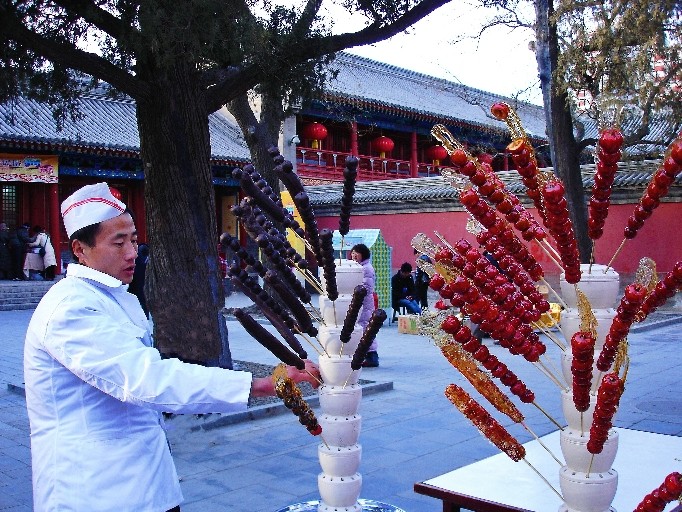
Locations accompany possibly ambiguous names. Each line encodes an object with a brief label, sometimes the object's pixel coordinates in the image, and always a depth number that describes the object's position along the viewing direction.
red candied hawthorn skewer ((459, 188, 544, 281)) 1.86
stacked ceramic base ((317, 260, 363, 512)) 2.83
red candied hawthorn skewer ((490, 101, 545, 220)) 1.90
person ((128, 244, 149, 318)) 8.27
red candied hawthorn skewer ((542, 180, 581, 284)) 1.79
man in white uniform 1.99
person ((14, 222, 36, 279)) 19.64
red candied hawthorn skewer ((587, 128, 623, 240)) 1.79
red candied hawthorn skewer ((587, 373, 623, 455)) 1.79
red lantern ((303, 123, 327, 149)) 26.14
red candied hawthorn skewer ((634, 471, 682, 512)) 1.79
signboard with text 19.39
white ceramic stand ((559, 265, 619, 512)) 2.02
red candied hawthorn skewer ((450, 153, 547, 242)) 1.85
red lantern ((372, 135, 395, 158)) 28.37
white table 2.45
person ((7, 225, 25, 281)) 19.66
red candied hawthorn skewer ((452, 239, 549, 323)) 2.00
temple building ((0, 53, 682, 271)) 19.23
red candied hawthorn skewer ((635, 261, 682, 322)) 1.78
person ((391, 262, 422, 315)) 13.47
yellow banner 16.62
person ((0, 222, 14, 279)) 19.53
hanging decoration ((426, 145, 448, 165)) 31.62
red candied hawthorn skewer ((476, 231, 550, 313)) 2.15
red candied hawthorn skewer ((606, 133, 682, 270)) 1.73
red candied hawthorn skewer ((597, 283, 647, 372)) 1.74
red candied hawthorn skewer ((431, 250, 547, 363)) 1.89
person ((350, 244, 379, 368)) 8.33
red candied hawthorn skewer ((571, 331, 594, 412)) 1.72
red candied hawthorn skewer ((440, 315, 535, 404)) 1.96
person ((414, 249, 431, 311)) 14.16
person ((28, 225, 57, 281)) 19.64
